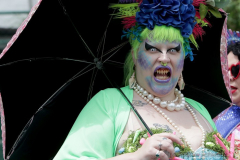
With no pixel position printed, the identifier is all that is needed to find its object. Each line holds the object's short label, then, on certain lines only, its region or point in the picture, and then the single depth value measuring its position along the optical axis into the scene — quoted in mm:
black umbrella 3199
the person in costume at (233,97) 3660
